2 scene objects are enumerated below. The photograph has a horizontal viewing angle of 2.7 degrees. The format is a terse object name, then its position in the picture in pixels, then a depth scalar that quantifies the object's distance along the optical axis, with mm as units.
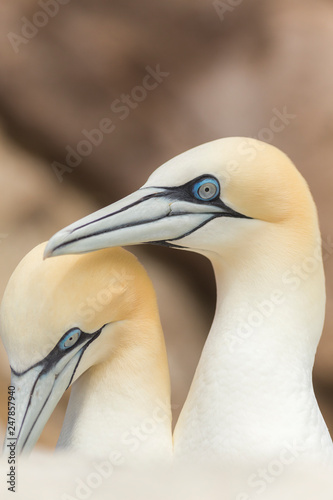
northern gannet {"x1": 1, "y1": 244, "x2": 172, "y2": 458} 4921
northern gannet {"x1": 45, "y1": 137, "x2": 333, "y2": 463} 4926
